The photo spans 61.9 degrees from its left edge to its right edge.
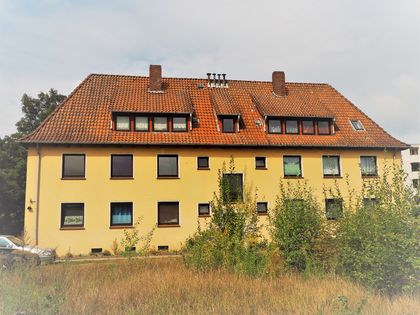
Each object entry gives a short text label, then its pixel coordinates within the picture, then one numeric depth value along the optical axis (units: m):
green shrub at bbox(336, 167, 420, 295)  7.76
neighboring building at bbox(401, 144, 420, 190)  61.56
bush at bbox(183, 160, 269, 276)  9.59
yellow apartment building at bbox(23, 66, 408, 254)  19.34
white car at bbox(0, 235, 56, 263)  15.26
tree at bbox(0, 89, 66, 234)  31.56
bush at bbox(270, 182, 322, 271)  9.63
